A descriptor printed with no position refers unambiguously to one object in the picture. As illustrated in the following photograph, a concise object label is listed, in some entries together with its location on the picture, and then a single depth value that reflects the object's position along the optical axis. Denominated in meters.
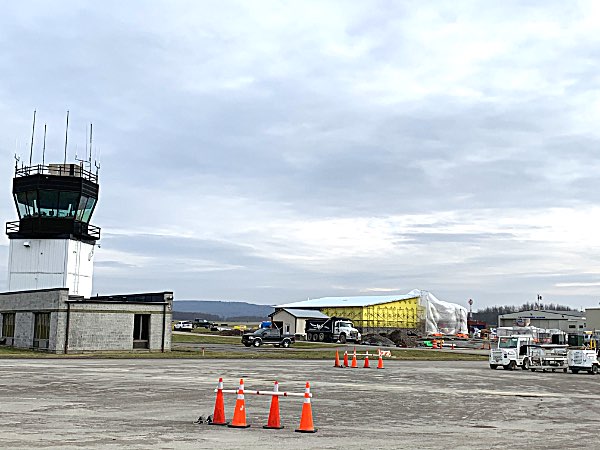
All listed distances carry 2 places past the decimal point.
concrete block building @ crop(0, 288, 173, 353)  47.59
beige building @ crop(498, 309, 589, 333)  127.73
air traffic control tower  55.19
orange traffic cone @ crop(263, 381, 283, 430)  14.82
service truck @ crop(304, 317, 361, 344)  76.00
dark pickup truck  61.94
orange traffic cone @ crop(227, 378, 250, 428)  14.86
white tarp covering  113.28
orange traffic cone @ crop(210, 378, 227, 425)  15.20
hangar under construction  102.62
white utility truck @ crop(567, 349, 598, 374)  38.91
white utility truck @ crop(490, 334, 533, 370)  39.62
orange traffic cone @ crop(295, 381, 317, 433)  14.44
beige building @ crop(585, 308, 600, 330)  93.75
